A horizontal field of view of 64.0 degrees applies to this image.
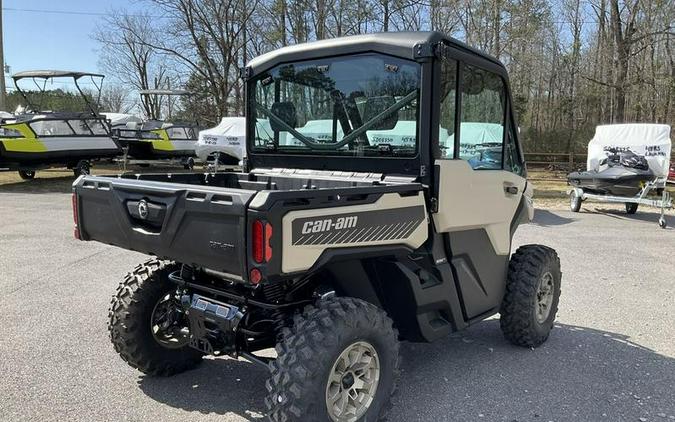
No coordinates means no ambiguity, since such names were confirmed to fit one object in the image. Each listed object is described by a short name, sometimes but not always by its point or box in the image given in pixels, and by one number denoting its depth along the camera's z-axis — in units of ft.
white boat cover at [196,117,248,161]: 60.03
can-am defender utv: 8.58
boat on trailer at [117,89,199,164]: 67.62
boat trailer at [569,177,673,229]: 38.34
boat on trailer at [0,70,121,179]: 50.08
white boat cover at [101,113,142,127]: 85.01
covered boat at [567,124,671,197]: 41.32
